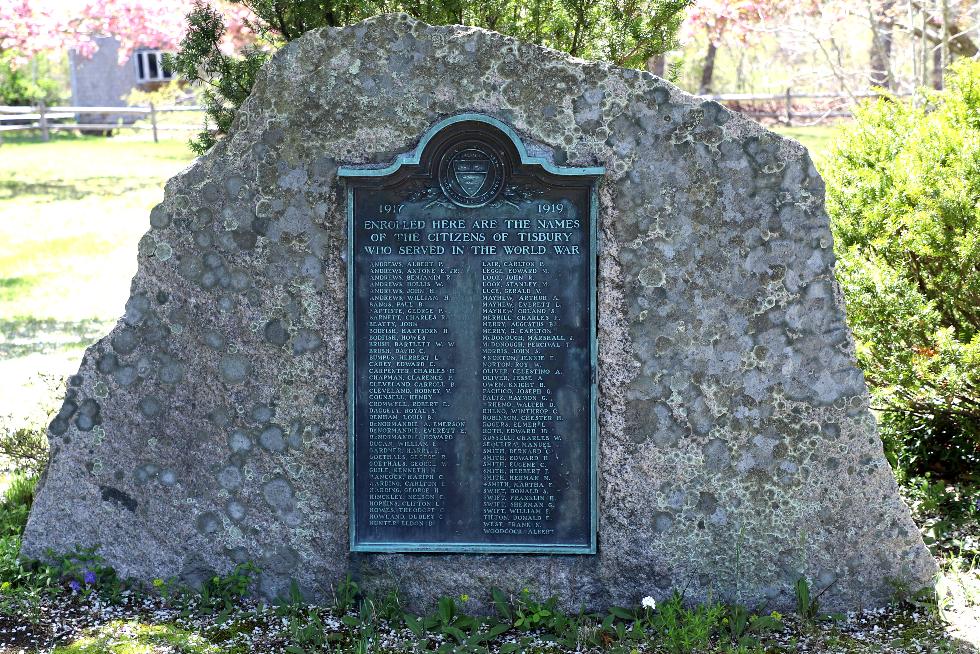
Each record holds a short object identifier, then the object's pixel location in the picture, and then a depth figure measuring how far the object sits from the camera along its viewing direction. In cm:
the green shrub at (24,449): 628
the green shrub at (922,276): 512
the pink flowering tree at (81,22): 1630
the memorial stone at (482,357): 414
